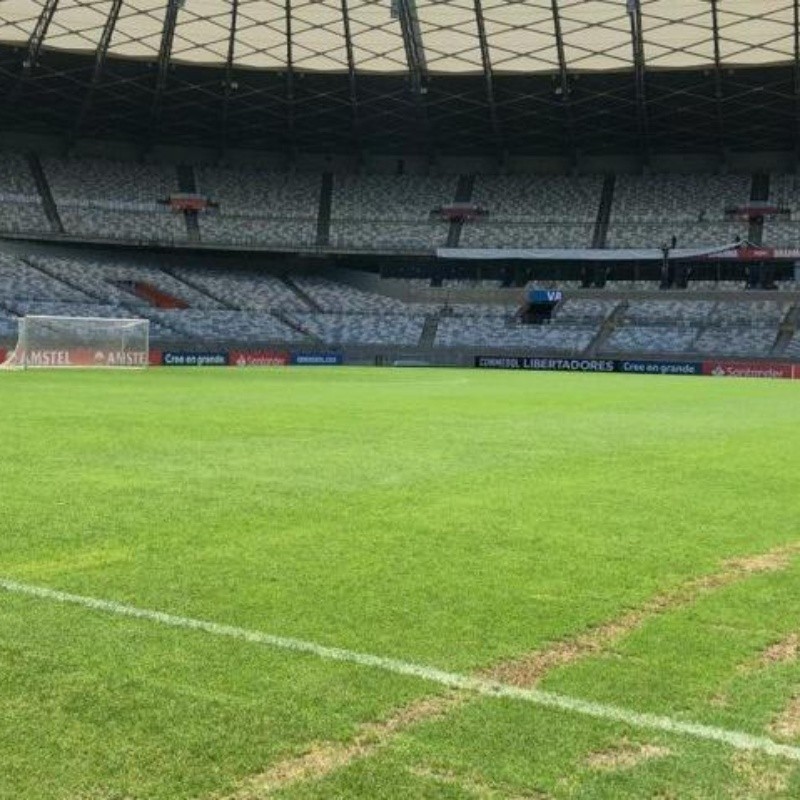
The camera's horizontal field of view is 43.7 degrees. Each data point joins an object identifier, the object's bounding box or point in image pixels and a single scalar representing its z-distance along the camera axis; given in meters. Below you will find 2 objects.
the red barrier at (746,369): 64.81
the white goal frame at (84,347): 46.28
